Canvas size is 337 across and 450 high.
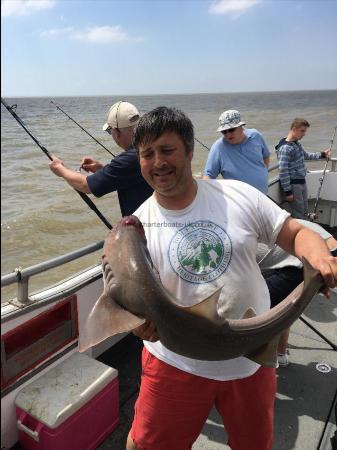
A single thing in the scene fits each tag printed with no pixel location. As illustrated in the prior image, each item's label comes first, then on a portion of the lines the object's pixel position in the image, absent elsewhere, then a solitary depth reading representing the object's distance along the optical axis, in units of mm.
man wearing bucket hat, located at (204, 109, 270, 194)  4840
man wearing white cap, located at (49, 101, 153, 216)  3068
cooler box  2547
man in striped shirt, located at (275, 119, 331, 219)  6824
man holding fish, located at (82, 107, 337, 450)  1678
